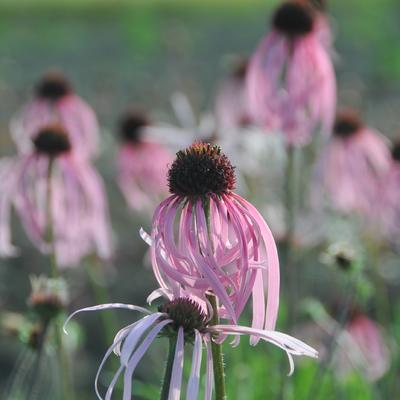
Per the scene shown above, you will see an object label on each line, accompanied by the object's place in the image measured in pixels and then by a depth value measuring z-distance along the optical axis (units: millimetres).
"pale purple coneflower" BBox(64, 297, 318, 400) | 1558
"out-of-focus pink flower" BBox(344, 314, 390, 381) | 4910
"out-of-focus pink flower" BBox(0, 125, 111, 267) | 3701
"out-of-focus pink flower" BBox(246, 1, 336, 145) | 3961
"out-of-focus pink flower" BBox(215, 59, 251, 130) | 6414
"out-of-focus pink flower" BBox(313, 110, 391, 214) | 4762
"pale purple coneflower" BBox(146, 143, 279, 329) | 1710
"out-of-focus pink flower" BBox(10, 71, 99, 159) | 4949
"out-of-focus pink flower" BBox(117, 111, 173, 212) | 5350
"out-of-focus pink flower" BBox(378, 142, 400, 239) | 4254
